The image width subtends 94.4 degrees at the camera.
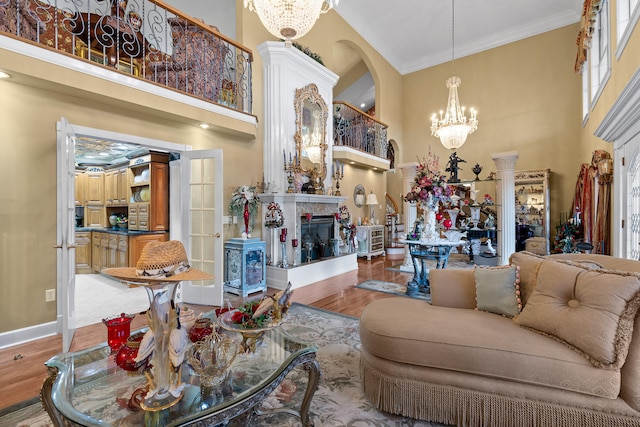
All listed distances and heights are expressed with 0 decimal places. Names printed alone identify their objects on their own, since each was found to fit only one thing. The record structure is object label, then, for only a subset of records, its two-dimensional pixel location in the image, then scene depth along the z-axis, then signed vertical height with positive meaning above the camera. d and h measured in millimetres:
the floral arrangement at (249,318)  1729 -618
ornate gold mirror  5711 +1592
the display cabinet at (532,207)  7367 +155
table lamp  8391 +308
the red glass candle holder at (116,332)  1647 -656
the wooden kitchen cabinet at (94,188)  7465 +688
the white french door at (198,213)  4289 +25
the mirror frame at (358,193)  8230 +608
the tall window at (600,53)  4275 +2653
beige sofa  1515 -821
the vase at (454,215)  7632 -56
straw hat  1235 -228
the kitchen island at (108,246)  5812 -661
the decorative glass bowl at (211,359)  1474 -740
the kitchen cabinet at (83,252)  6855 -864
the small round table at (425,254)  4388 -616
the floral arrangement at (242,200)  4852 +243
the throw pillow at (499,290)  2129 -572
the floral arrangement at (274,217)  5047 -46
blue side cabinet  4590 -829
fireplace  5707 -480
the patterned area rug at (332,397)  1812 -1263
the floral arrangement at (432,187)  4527 +406
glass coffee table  1228 -830
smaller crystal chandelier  5965 +1800
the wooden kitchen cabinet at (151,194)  5777 +413
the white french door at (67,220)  2729 -47
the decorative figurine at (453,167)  6242 +987
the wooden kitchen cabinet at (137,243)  5766 -546
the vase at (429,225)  4672 -183
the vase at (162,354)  1310 -634
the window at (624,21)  2931 +2198
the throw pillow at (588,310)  1527 -559
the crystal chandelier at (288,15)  2566 +1780
